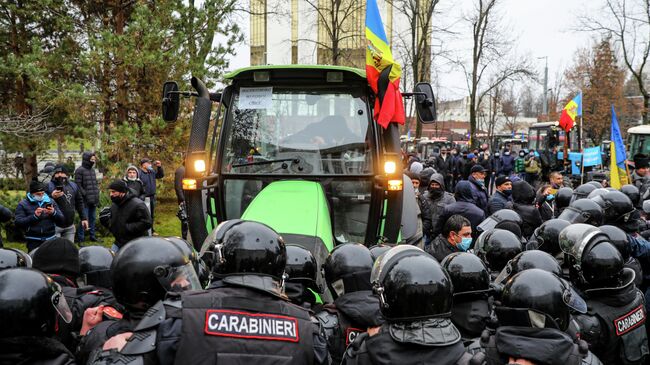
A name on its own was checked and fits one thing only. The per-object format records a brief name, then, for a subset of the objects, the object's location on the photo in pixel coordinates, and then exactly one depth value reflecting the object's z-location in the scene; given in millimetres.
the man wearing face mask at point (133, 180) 10813
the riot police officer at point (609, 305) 3498
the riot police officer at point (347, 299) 3242
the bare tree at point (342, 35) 19641
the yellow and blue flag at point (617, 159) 11008
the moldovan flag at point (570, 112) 16578
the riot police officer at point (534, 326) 2334
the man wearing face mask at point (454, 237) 5719
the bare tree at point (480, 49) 27328
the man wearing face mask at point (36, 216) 7969
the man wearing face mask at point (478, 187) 8781
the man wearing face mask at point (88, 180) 11070
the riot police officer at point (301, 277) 3672
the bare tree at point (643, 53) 28797
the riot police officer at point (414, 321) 2506
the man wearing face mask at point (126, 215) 7328
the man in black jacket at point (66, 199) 8844
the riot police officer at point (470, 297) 3336
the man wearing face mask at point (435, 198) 8555
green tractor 5457
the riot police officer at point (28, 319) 2357
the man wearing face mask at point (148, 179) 12211
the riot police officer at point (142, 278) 2666
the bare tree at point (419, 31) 23222
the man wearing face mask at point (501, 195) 8227
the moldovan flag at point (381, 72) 5312
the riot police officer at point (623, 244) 4246
